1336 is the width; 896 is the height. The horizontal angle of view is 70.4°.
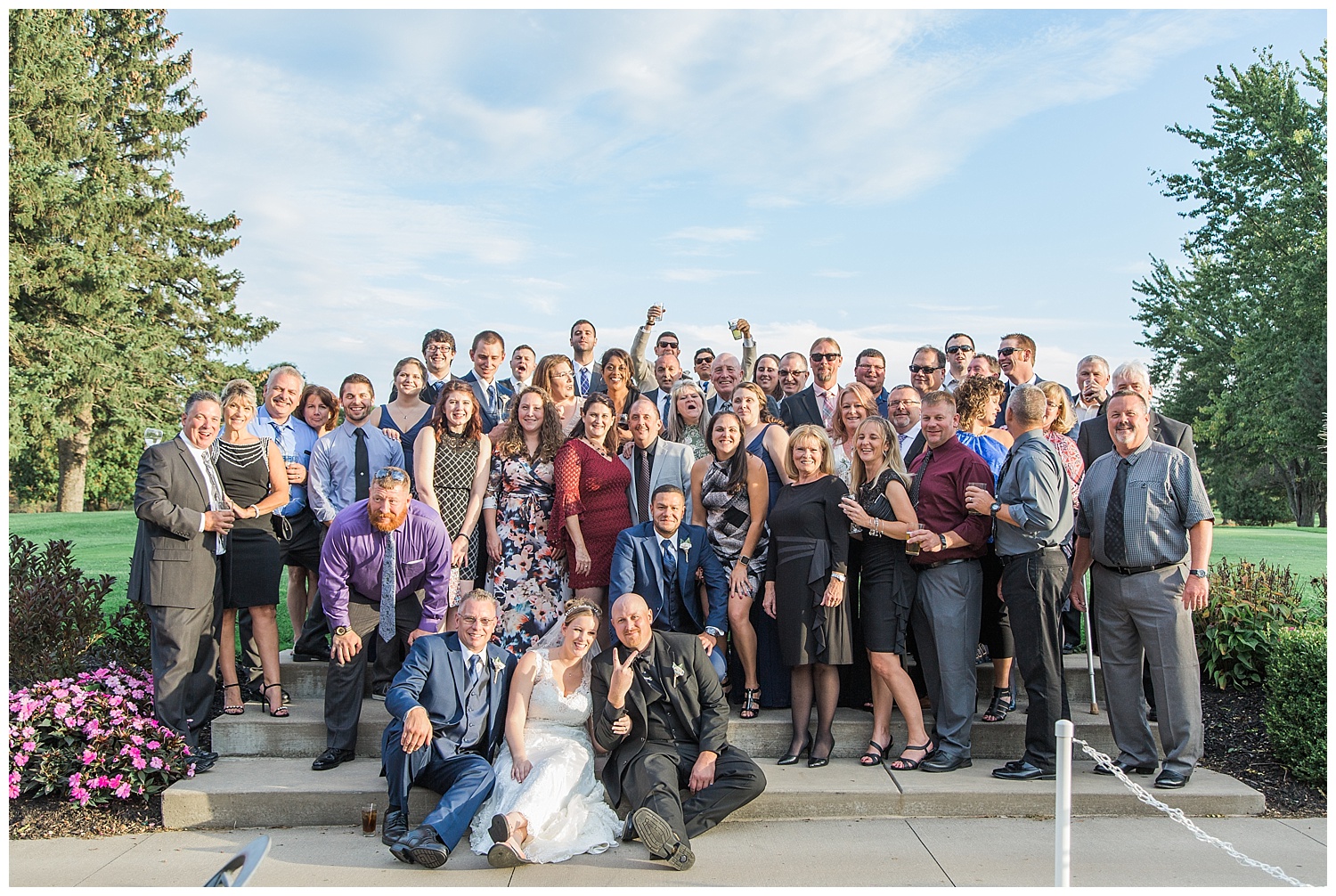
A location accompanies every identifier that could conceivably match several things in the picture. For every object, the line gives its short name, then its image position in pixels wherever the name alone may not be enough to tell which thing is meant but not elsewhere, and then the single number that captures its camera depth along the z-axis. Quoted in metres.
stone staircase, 4.98
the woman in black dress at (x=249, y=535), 5.76
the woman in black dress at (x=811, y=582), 5.46
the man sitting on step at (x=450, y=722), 4.70
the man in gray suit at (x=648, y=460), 5.98
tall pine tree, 24.27
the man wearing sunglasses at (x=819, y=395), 6.93
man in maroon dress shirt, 5.43
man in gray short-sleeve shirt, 5.17
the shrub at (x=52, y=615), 6.32
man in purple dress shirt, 5.38
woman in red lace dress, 5.90
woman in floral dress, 6.05
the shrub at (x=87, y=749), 5.07
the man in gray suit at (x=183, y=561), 5.40
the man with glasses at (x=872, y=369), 7.17
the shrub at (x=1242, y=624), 6.74
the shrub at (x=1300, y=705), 5.39
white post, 3.47
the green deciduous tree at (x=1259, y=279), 27.44
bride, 4.54
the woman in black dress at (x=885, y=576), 5.45
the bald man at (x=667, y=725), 4.85
